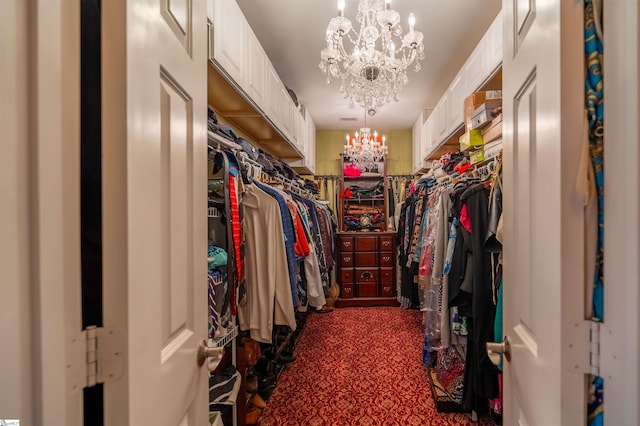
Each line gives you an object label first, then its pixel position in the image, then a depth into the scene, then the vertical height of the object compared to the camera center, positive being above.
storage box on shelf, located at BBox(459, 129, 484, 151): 1.94 +0.49
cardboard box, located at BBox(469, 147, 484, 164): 1.89 +0.37
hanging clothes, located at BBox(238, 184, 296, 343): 1.53 -0.32
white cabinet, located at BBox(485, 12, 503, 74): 1.78 +1.05
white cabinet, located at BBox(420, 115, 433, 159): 3.43 +0.92
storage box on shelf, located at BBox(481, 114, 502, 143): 1.60 +0.47
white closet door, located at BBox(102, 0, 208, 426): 0.47 +0.01
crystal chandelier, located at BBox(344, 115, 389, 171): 3.31 +0.75
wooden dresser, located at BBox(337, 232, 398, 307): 3.90 -0.71
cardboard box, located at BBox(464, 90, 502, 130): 1.86 +0.74
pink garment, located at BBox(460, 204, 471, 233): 1.49 -0.04
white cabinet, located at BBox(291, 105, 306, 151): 3.05 +0.92
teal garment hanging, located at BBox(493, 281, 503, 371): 1.16 -0.45
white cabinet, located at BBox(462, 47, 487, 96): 2.03 +1.04
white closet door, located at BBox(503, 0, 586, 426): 0.50 -0.01
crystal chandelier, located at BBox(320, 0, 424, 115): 1.65 +1.01
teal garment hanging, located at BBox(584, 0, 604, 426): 0.49 +0.14
